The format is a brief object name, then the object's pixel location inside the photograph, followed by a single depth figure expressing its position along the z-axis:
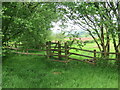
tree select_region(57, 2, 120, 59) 7.97
